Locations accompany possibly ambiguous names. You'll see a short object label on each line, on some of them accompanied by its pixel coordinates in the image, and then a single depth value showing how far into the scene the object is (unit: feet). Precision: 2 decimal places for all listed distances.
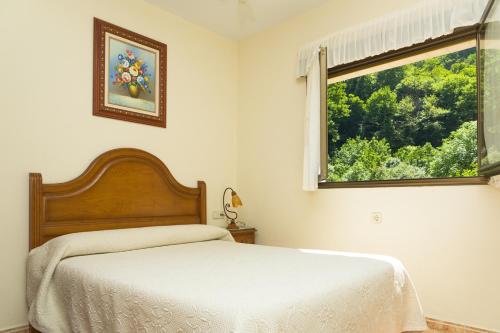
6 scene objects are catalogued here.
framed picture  9.45
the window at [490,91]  6.75
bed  4.39
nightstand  11.34
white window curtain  8.11
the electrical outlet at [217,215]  12.15
